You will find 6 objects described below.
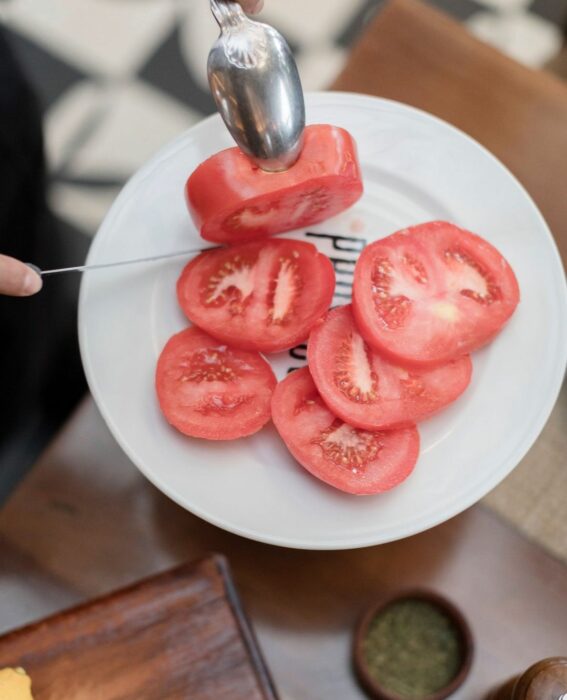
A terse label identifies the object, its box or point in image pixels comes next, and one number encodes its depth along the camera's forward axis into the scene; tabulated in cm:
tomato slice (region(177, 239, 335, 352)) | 85
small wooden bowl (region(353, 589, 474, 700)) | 83
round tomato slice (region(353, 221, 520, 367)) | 83
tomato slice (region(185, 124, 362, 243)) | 80
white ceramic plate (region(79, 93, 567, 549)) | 82
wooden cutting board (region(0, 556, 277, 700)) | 78
